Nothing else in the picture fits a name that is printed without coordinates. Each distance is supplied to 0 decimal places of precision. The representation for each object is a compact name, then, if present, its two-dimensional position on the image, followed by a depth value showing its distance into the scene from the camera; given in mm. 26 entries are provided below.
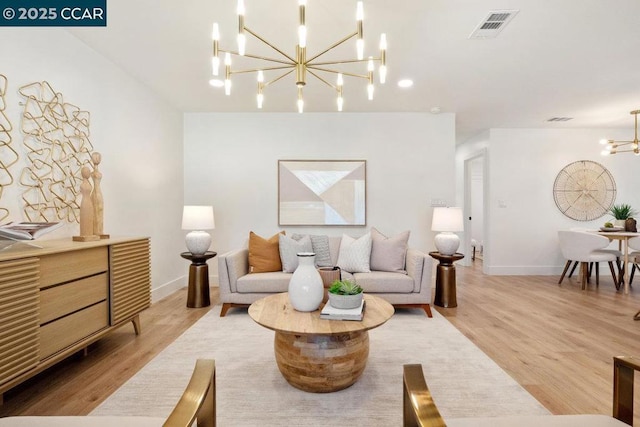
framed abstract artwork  4812
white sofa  3441
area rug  1743
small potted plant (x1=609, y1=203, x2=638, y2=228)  5125
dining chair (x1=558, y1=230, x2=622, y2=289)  4564
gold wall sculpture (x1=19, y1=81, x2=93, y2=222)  2336
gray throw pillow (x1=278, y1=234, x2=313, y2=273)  3650
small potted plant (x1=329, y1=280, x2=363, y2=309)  2080
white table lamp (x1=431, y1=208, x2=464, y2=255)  3799
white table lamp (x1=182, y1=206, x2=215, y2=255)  3791
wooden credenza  1636
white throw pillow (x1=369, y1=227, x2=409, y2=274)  3713
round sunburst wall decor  5691
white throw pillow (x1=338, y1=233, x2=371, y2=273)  3699
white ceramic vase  2107
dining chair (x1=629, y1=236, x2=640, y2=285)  4609
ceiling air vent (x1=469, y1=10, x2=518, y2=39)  2410
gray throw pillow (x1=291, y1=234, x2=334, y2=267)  3855
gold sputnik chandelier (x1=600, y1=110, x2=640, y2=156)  4717
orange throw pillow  3686
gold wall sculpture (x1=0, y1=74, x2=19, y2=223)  2129
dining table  4430
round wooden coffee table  1879
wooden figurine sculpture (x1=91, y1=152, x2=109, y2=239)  2596
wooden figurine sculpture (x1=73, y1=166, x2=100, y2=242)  2418
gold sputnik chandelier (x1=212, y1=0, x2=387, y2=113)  1664
